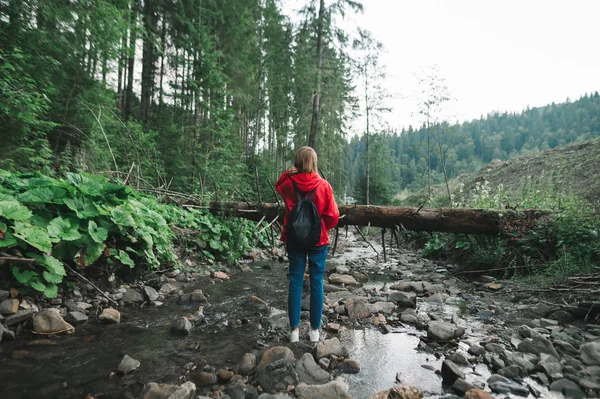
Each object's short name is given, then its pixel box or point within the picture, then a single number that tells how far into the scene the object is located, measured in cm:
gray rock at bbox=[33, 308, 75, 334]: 296
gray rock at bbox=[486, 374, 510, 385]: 230
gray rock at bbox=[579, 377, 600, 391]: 212
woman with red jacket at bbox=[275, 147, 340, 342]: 315
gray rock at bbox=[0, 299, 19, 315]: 293
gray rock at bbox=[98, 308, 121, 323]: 343
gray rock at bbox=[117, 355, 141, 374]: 242
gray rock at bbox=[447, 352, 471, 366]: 264
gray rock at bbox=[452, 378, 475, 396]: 219
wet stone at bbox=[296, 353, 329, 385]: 236
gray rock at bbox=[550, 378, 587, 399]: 210
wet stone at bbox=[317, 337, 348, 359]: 275
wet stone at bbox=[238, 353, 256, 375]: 251
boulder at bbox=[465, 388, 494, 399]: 199
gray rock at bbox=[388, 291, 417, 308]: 457
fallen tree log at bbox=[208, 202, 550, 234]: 582
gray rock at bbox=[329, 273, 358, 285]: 588
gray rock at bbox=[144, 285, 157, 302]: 426
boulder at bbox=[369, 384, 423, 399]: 208
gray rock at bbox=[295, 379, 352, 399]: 205
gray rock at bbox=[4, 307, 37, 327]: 288
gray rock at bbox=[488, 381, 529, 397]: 216
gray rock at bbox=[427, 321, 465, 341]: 320
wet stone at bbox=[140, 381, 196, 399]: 201
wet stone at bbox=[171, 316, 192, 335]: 326
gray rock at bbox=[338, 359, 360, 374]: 256
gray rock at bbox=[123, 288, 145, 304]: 410
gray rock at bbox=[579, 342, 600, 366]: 245
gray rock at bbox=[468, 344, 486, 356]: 282
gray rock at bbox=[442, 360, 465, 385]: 233
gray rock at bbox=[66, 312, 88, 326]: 328
